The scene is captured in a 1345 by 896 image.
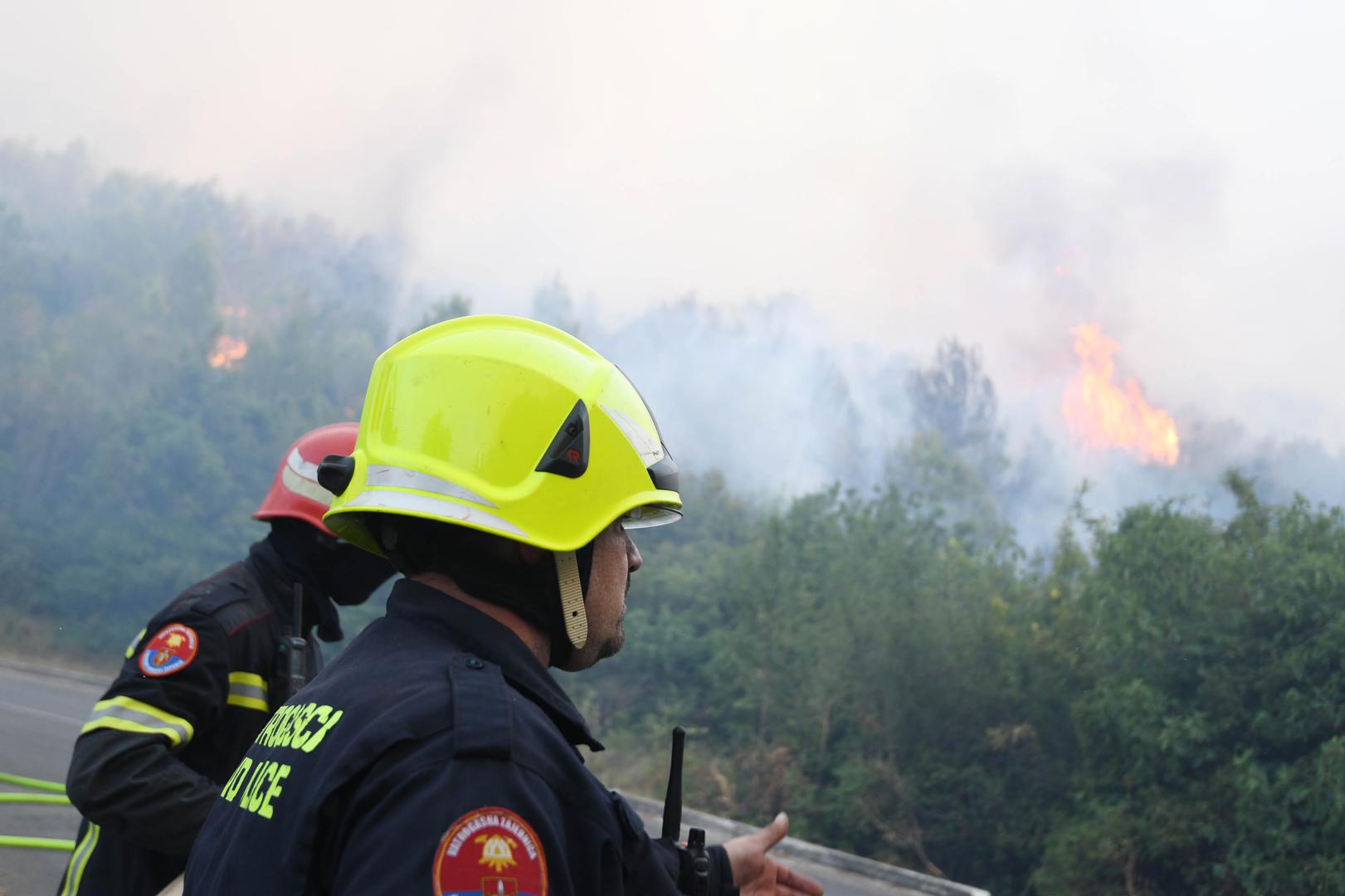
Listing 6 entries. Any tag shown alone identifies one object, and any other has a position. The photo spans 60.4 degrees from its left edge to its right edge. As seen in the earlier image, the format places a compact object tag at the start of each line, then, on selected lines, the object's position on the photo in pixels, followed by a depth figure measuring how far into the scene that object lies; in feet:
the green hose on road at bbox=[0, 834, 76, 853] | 16.74
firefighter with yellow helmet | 3.80
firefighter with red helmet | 8.38
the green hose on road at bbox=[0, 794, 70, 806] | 18.90
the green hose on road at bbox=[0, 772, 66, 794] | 19.24
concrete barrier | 32.55
